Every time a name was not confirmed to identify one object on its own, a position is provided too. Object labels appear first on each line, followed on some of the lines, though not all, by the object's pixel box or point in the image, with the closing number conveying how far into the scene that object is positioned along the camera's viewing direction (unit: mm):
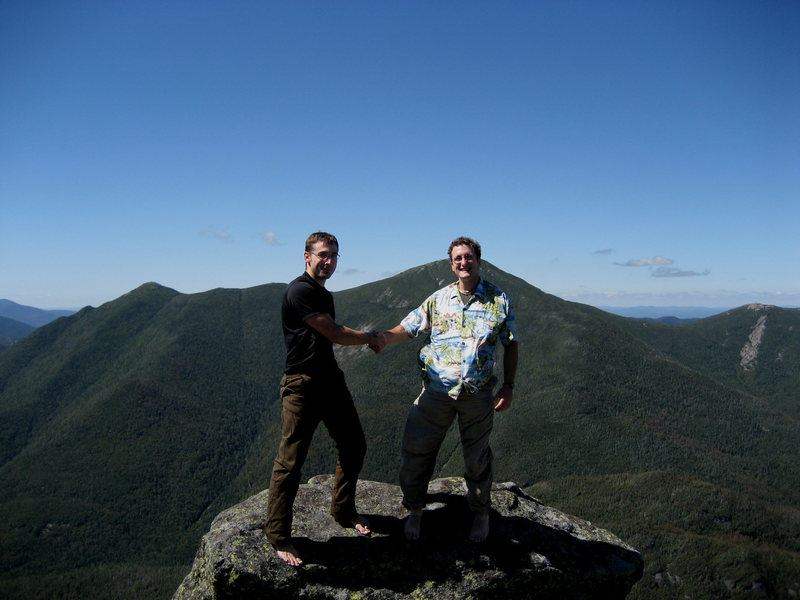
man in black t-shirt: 7820
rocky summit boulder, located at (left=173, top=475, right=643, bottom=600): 7902
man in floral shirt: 8445
